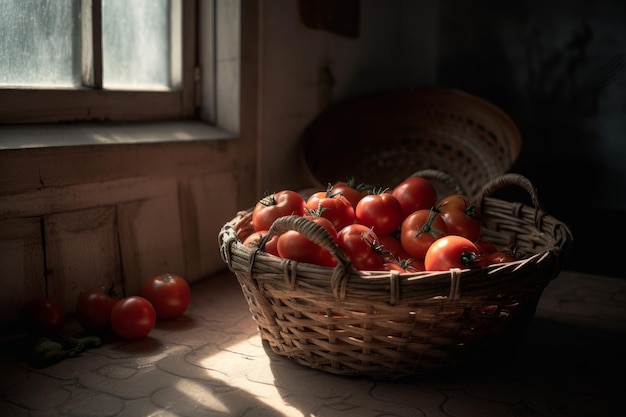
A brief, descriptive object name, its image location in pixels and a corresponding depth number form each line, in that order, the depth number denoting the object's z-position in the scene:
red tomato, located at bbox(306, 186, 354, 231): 1.47
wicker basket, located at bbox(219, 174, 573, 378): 1.21
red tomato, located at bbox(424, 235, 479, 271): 1.28
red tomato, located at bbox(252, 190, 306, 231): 1.47
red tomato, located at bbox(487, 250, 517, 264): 1.41
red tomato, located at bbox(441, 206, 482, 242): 1.54
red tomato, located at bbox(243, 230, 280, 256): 1.40
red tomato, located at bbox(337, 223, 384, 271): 1.35
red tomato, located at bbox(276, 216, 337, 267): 1.29
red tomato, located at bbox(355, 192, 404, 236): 1.49
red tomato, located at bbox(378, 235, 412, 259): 1.51
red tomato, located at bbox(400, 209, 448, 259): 1.44
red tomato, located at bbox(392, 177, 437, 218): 1.61
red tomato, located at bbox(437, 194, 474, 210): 1.61
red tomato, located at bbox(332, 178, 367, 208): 1.61
